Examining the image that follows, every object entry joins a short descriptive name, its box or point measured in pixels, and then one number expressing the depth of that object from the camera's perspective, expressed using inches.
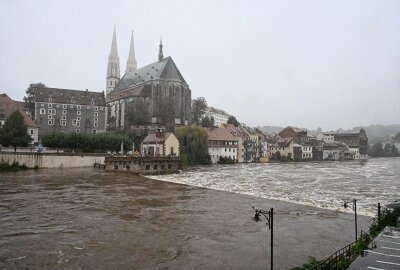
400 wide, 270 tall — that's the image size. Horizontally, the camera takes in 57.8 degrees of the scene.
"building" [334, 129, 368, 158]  6771.7
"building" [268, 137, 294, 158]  4985.2
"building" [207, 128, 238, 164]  3814.0
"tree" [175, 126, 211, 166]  3388.3
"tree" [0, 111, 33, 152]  2571.4
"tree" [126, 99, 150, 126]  4146.2
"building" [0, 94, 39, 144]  3121.8
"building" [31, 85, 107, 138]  3996.1
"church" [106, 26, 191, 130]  4303.6
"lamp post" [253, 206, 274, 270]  543.2
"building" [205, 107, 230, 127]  6962.6
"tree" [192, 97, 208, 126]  5284.0
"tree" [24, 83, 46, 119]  4136.3
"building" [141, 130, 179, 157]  3078.2
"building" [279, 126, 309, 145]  5422.7
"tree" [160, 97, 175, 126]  4269.2
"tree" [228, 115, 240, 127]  5221.5
